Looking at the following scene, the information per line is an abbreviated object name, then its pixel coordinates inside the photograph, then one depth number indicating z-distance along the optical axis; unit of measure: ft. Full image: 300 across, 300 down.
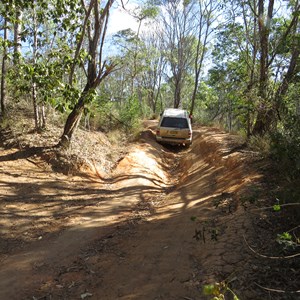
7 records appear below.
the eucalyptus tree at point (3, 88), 36.01
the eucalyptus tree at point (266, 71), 28.22
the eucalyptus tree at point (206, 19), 78.83
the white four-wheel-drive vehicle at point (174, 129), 48.73
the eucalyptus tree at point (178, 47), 91.44
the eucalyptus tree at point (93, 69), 30.91
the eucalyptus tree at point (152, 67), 116.90
